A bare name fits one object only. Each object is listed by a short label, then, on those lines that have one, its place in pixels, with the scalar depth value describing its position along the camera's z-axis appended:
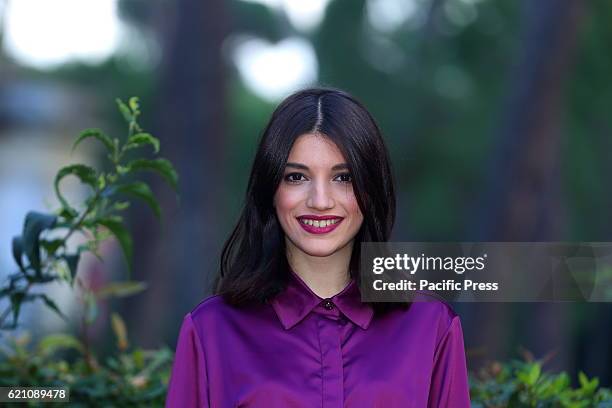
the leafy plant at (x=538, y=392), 5.94
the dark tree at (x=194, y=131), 19.72
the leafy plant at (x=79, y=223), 6.21
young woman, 5.07
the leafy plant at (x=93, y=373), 6.47
